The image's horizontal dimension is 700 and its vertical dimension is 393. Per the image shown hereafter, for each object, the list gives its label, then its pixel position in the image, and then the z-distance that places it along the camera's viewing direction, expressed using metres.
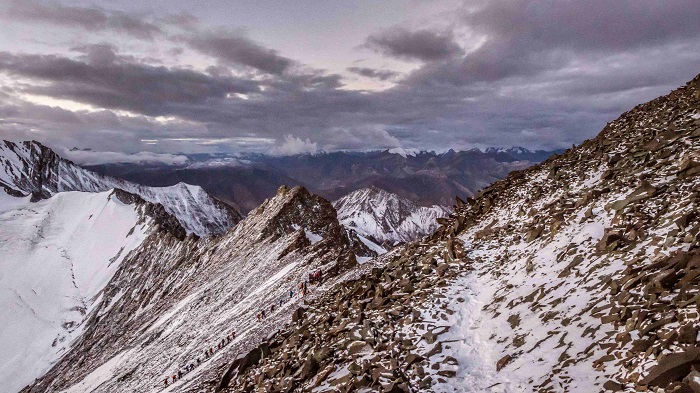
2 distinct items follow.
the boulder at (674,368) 10.59
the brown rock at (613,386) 11.91
